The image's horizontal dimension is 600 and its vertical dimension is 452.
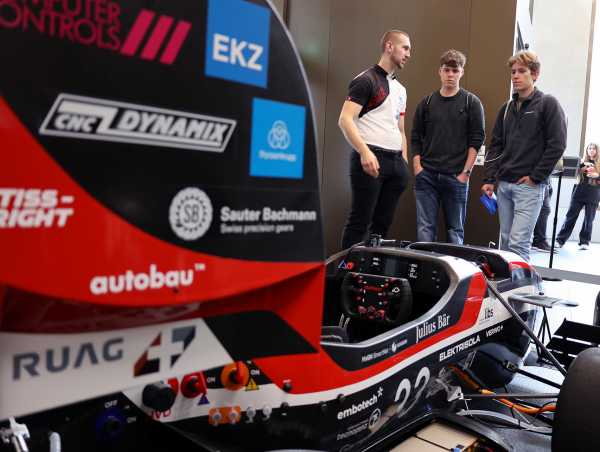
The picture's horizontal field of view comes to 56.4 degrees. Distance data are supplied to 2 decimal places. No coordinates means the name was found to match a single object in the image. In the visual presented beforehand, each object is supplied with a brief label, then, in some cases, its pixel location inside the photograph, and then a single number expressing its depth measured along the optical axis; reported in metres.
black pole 4.11
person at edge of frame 7.30
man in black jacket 3.24
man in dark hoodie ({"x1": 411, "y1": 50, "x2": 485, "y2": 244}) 3.46
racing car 0.56
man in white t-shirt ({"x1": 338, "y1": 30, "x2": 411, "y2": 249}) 2.83
